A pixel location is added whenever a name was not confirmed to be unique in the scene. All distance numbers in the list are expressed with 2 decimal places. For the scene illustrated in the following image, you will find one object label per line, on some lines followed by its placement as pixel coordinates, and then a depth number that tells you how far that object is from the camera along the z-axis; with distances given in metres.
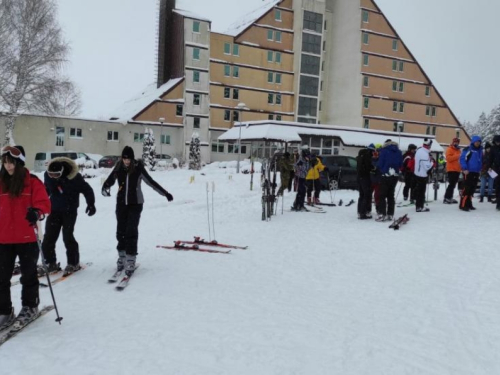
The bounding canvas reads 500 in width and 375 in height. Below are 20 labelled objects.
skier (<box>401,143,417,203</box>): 13.21
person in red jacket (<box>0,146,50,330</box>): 4.25
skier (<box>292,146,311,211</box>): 12.98
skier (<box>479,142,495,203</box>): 12.27
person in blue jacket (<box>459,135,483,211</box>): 10.98
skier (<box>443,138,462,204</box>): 12.09
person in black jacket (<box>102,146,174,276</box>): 6.15
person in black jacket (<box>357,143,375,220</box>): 10.87
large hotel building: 43.50
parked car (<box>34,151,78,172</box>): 30.12
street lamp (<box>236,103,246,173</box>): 28.58
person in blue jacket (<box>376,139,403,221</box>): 10.44
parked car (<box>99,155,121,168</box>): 32.75
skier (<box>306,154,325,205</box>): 14.36
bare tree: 29.58
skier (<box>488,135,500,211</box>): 11.04
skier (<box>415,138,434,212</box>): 11.28
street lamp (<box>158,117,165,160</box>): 40.74
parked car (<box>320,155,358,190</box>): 18.94
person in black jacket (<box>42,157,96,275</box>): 6.23
